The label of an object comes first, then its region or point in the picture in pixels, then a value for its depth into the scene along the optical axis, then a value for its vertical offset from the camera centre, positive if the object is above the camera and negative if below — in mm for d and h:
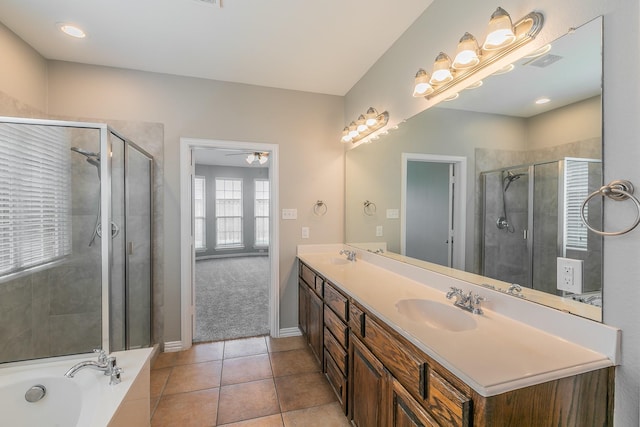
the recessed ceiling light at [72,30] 1987 +1309
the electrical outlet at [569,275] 1057 -253
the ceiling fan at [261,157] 4005 +808
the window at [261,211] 7695 -41
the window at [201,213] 7074 -94
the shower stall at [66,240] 1832 -226
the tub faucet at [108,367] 1397 -807
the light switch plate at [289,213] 2955 -42
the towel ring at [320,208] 3053 +18
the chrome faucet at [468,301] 1356 -458
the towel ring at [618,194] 867 +56
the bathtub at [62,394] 1348 -930
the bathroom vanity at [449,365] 829 -552
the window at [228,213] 7387 -96
